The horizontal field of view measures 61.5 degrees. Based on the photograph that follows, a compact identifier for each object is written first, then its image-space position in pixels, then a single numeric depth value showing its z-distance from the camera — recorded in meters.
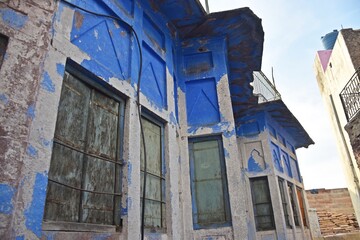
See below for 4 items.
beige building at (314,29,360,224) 12.66
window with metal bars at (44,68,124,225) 3.25
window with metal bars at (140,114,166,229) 4.71
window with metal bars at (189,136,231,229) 5.99
